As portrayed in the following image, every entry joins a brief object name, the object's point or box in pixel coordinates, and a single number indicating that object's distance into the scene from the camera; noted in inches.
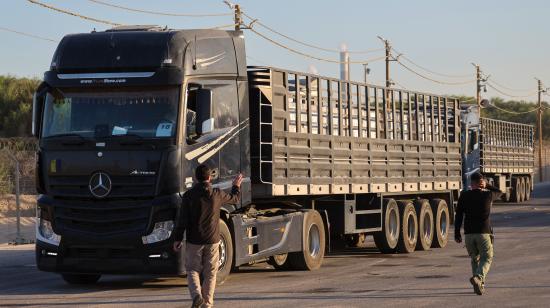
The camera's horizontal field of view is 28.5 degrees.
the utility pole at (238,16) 1670.8
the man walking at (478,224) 557.3
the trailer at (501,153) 1451.8
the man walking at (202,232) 470.0
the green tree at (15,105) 2566.4
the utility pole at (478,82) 3193.9
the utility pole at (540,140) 3309.1
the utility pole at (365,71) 2970.0
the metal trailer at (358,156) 654.5
